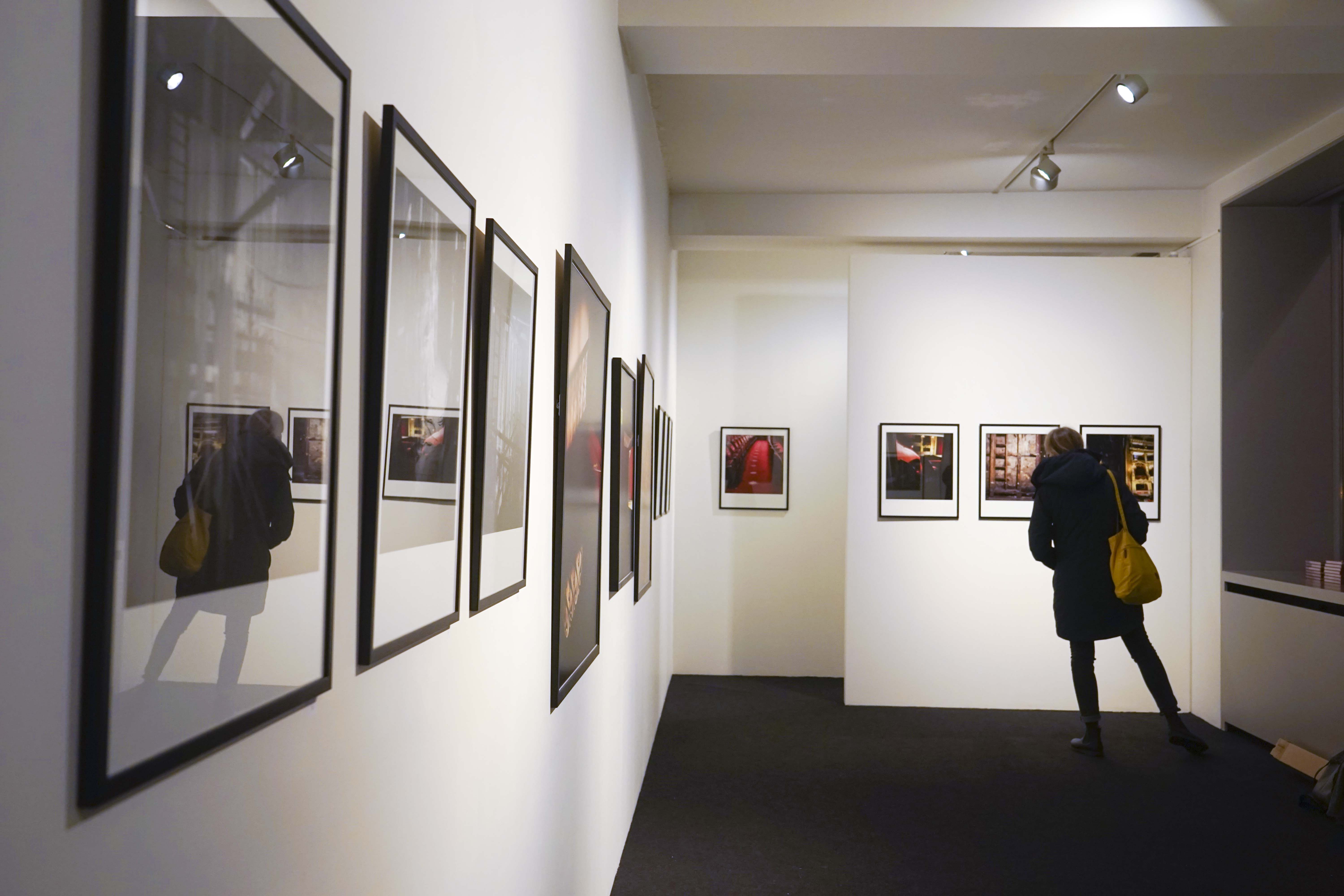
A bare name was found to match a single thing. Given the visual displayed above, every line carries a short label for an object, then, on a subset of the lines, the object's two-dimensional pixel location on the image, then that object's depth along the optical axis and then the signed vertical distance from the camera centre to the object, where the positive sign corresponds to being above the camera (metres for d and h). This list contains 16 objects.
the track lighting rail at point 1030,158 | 5.91 +2.03
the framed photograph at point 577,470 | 2.39 -0.02
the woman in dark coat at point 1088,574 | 5.75 -0.60
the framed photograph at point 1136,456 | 7.01 +0.13
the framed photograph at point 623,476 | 3.50 -0.05
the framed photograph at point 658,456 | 5.87 +0.06
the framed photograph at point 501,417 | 1.57 +0.08
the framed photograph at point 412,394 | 1.11 +0.08
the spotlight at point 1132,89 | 4.82 +1.91
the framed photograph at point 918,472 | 7.07 -0.01
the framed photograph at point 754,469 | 8.37 -0.02
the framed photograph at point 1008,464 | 7.06 +0.06
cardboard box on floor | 5.27 -1.56
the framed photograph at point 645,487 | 4.56 -0.11
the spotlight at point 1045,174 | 6.03 +1.86
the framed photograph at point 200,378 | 0.64 +0.06
